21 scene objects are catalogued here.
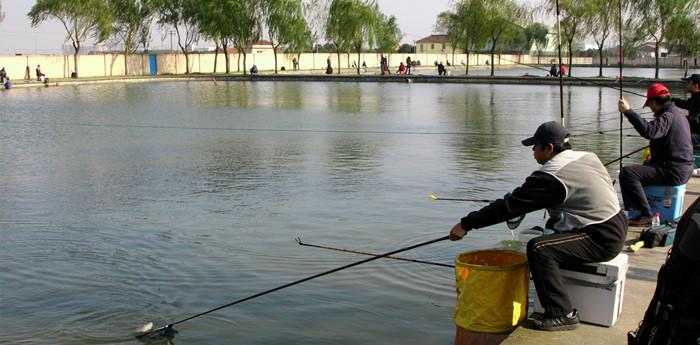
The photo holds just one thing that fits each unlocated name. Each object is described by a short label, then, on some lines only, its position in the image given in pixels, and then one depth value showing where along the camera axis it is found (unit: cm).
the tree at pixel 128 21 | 6872
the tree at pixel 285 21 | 6838
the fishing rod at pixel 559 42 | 740
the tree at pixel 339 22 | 6969
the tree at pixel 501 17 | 6438
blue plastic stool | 805
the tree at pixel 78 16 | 6203
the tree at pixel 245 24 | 6862
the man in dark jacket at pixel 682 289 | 302
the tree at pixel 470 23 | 6425
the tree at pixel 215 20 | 6838
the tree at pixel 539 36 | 7050
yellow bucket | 491
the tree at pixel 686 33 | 5178
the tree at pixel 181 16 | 7100
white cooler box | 502
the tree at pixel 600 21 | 5686
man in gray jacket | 485
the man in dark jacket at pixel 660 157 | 765
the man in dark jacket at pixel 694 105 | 949
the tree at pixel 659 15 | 5175
